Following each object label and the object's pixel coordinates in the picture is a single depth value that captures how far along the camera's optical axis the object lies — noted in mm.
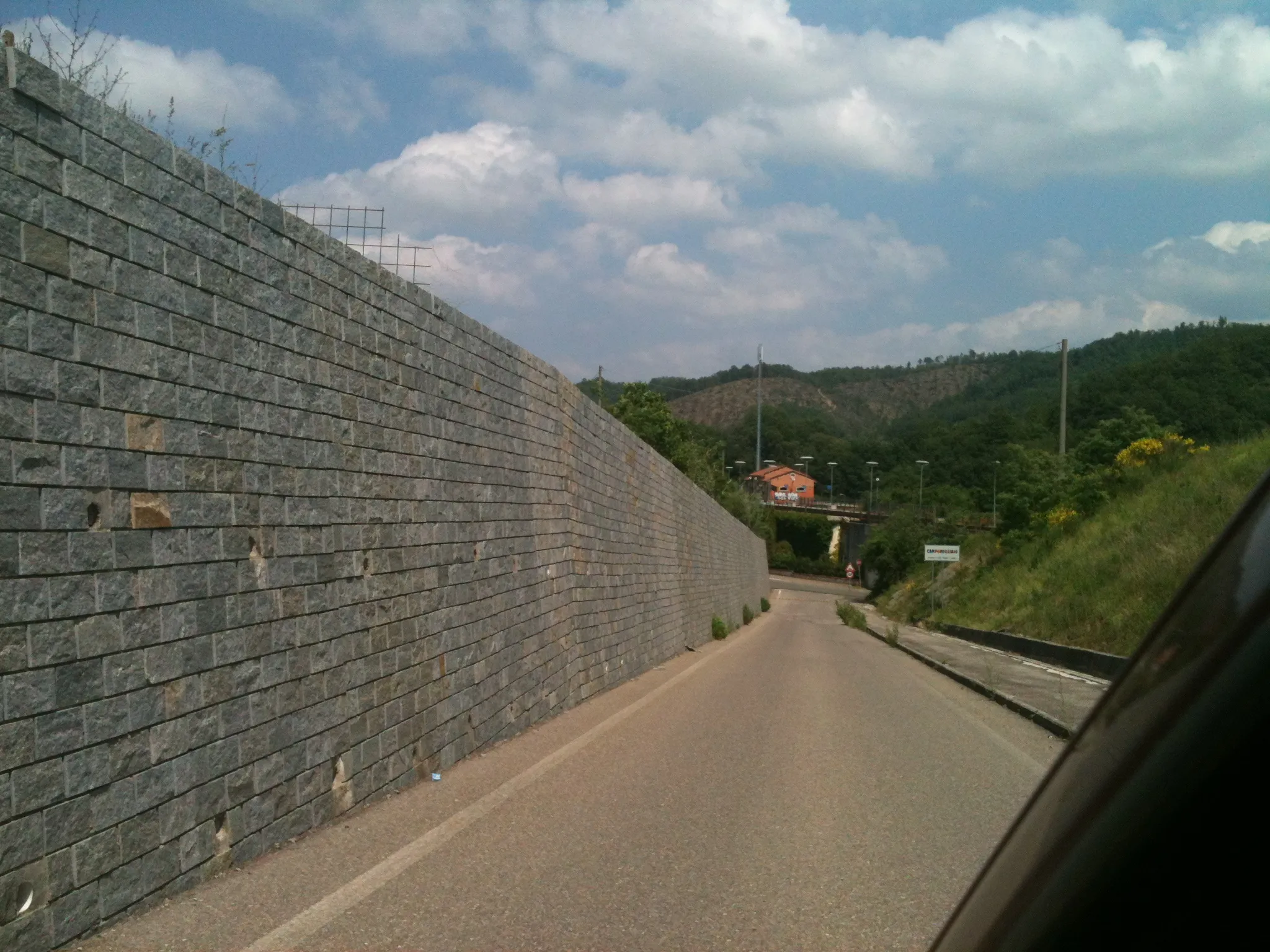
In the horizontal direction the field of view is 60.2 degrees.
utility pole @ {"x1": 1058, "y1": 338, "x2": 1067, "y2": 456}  34219
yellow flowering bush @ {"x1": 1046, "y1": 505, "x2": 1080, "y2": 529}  32812
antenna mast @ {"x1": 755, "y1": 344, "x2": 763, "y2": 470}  108938
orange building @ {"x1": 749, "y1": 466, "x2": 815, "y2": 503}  127250
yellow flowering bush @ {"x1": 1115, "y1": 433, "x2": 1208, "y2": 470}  30062
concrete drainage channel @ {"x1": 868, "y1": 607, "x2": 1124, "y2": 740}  12891
